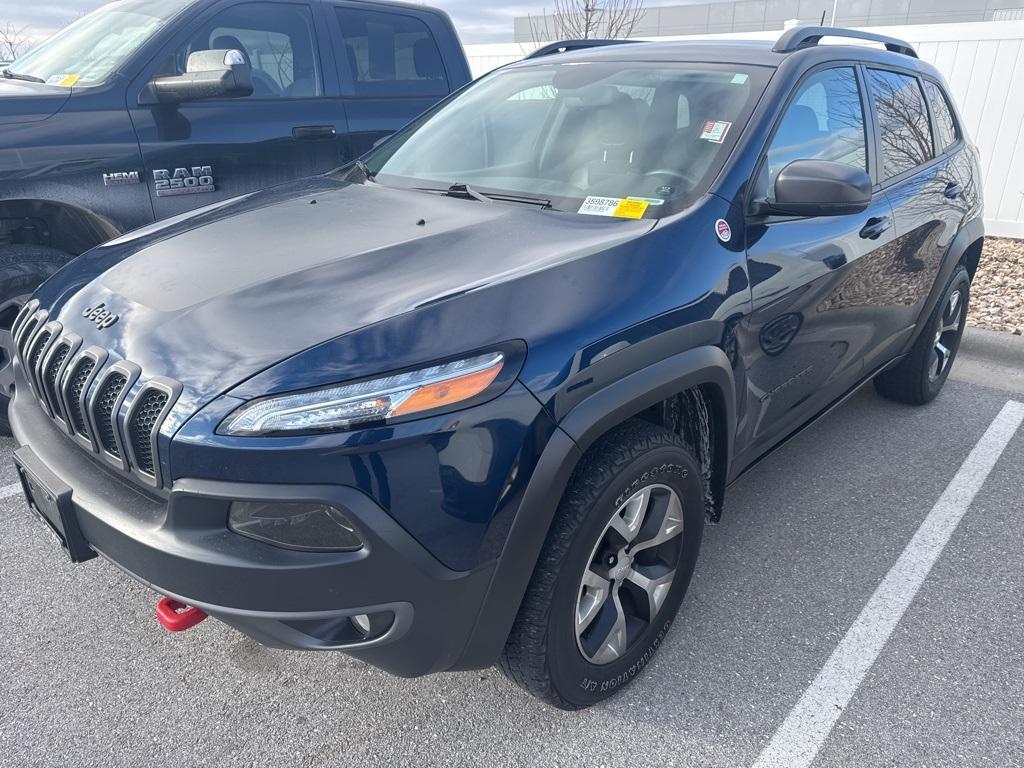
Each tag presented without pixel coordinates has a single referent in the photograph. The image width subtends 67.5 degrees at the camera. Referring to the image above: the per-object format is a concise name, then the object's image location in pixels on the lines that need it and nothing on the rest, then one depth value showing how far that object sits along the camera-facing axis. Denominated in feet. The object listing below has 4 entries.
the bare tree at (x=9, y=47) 38.01
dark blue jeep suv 5.19
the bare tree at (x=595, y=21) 50.55
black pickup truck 11.00
